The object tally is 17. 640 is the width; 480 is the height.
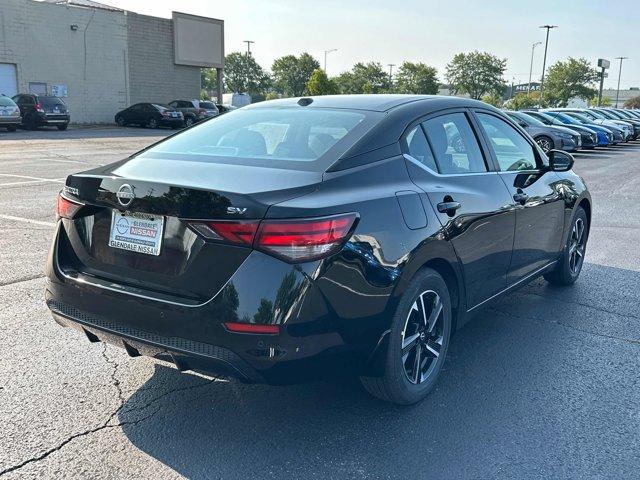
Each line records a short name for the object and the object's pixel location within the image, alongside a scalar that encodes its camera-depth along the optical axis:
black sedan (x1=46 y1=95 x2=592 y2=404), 2.84
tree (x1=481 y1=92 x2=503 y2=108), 82.56
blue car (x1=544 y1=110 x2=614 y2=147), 25.55
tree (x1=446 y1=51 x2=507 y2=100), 96.12
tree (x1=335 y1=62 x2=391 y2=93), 111.94
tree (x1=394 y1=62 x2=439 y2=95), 98.06
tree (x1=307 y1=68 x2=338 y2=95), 68.31
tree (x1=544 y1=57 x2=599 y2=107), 77.75
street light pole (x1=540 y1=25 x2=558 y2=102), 65.30
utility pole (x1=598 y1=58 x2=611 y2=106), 58.26
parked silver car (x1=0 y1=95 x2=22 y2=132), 26.59
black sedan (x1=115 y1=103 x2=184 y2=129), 34.69
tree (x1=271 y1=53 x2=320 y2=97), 113.02
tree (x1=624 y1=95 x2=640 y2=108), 88.94
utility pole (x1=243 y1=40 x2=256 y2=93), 96.56
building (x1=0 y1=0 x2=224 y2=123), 34.19
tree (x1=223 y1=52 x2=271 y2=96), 111.81
